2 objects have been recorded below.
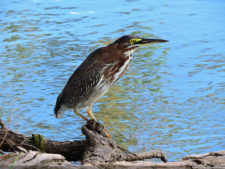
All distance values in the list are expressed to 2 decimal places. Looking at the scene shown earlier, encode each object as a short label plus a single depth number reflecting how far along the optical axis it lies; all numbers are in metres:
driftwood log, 7.21
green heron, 9.21
